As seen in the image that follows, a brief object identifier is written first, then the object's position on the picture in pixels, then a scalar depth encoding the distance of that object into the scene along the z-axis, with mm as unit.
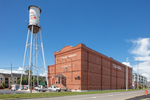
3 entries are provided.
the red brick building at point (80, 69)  38828
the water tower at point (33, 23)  41938
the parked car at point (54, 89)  35875
